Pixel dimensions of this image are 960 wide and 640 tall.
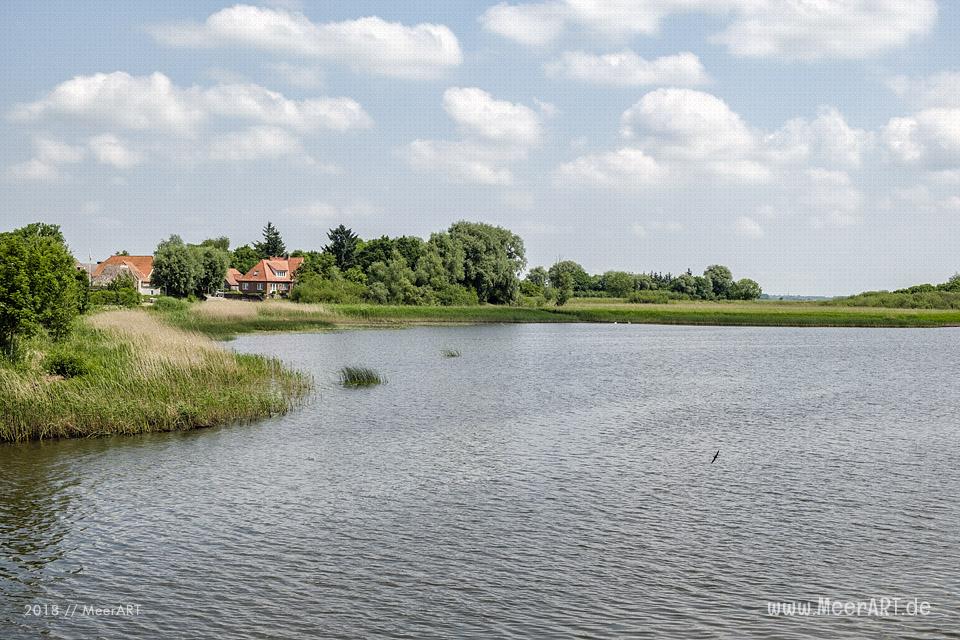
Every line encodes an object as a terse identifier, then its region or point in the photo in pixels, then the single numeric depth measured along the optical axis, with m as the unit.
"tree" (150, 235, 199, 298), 103.69
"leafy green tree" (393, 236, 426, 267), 123.50
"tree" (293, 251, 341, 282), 117.96
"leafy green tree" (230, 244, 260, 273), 162.62
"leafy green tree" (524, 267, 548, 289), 134.44
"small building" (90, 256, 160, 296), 127.62
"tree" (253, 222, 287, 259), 172.88
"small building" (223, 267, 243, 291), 147.25
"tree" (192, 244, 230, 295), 107.50
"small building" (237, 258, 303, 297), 146.00
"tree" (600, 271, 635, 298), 173.00
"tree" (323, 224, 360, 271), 138.25
